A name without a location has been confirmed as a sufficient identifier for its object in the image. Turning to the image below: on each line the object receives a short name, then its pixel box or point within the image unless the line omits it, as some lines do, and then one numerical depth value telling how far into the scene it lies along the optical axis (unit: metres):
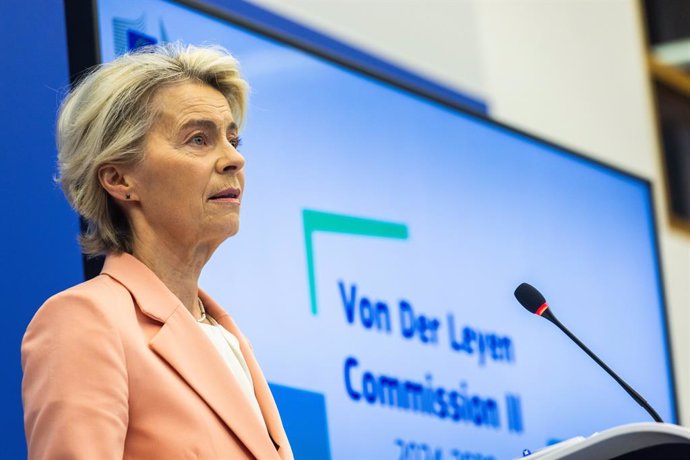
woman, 3.09
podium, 2.87
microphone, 3.78
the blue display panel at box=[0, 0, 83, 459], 4.27
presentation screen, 5.08
